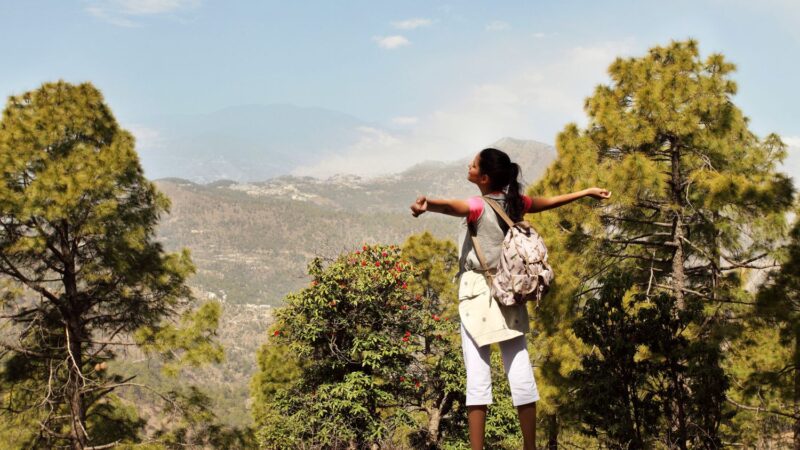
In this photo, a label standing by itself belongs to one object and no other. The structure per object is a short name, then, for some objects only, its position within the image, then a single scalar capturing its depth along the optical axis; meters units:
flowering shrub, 9.30
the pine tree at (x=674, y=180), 7.82
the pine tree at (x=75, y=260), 9.61
